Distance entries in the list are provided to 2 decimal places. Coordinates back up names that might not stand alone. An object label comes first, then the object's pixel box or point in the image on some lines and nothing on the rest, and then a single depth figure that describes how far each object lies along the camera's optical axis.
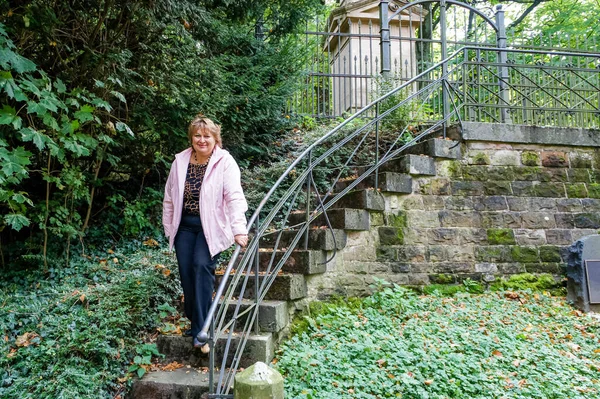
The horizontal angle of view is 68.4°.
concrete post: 2.28
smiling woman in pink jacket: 3.14
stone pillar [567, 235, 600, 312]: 5.08
